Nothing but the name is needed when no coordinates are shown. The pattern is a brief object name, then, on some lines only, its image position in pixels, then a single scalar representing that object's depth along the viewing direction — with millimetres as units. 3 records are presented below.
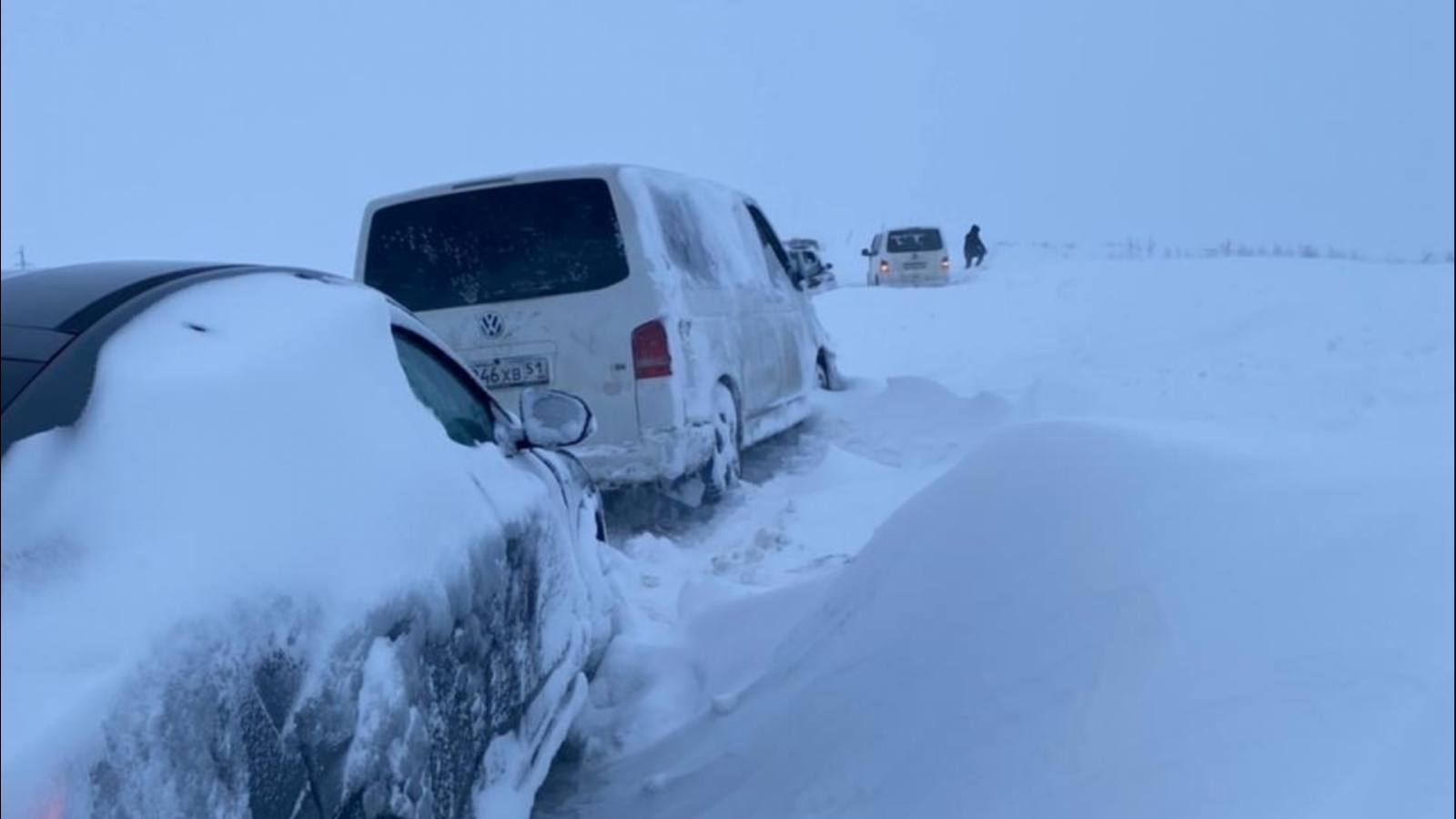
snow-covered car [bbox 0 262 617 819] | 1759
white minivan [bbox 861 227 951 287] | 20684
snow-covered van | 7008
